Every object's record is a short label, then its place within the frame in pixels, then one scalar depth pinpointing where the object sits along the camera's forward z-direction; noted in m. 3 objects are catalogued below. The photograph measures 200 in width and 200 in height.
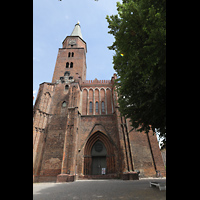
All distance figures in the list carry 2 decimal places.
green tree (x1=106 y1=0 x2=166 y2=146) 4.78
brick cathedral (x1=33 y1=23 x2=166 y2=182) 15.27
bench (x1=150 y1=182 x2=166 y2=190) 6.87
